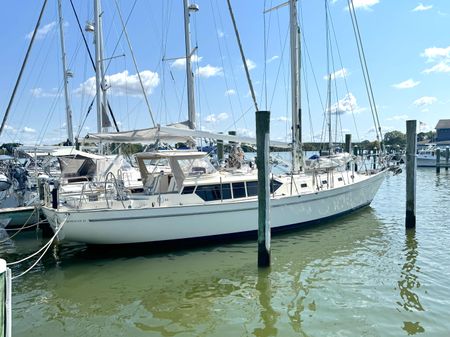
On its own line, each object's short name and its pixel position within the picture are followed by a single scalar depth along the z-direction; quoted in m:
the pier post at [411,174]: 14.36
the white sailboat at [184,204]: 11.27
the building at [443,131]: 83.81
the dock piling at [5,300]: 4.04
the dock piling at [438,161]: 43.69
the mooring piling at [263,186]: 10.08
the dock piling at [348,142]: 27.02
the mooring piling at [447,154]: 46.53
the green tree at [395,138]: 110.16
